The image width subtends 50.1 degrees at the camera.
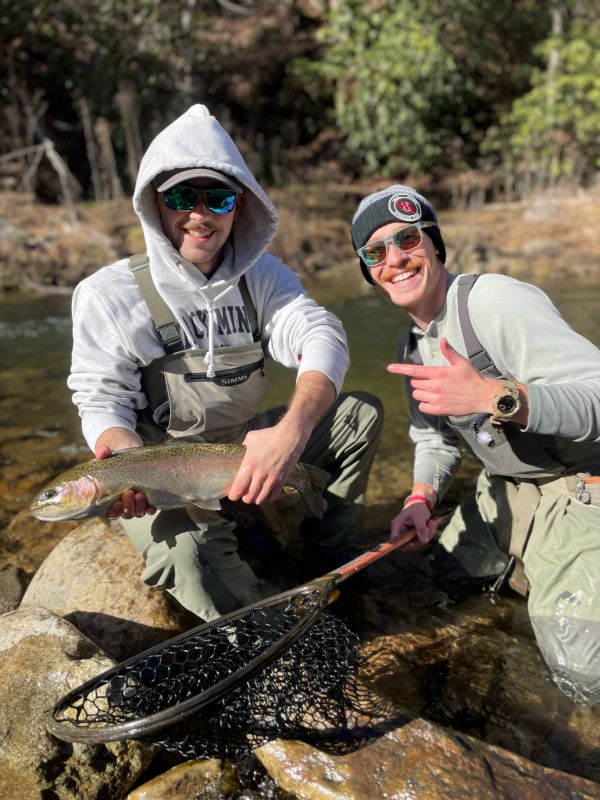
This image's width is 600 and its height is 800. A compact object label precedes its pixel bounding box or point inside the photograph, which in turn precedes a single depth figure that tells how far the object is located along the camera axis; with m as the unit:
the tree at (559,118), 18.53
